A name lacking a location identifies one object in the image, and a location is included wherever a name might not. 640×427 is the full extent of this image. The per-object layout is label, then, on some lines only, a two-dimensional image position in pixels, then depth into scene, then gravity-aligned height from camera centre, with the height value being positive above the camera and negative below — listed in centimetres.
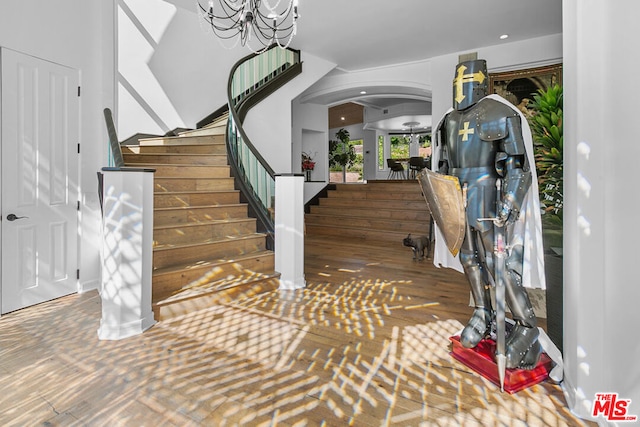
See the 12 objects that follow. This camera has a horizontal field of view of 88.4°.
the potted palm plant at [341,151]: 1308 +262
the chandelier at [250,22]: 314 +296
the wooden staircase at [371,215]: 692 -1
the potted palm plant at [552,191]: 226 +18
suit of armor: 185 +17
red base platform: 185 -91
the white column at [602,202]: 136 +6
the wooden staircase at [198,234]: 311 -22
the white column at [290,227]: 359 -13
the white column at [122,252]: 247 -28
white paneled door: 296 +34
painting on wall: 538 +225
